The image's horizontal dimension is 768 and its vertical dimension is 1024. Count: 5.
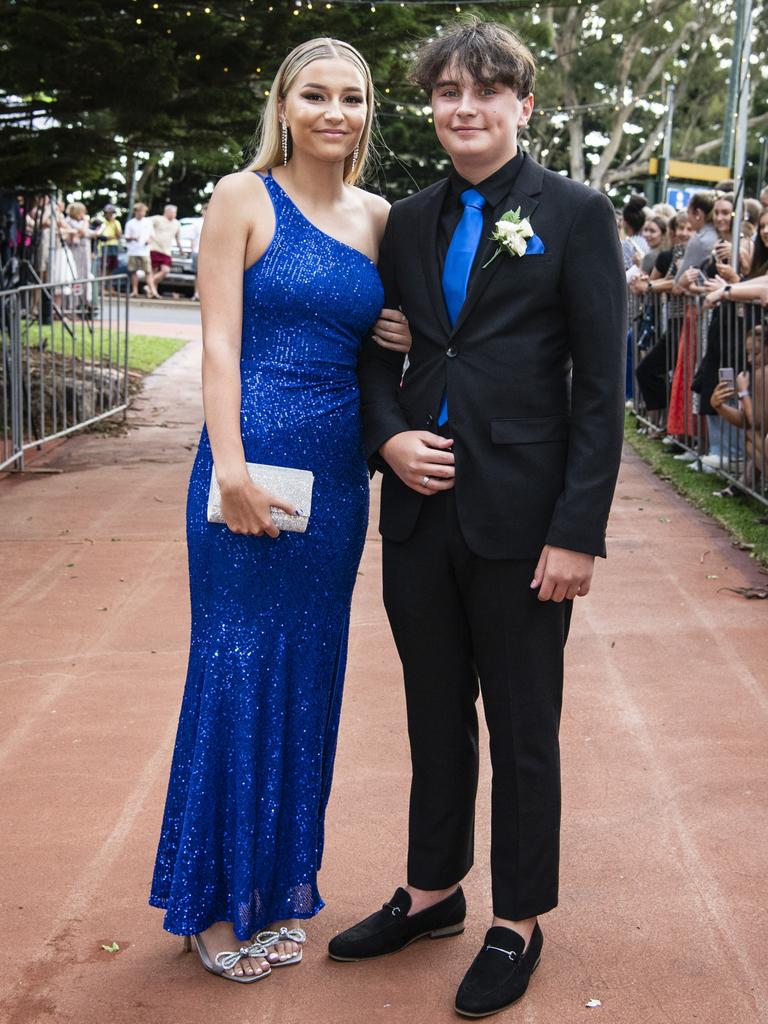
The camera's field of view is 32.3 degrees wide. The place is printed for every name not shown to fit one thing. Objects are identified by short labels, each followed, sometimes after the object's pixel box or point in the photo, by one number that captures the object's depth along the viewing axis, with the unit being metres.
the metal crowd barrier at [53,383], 10.09
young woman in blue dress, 3.13
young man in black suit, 2.98
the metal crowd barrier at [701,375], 8.52
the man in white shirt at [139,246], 27.23
